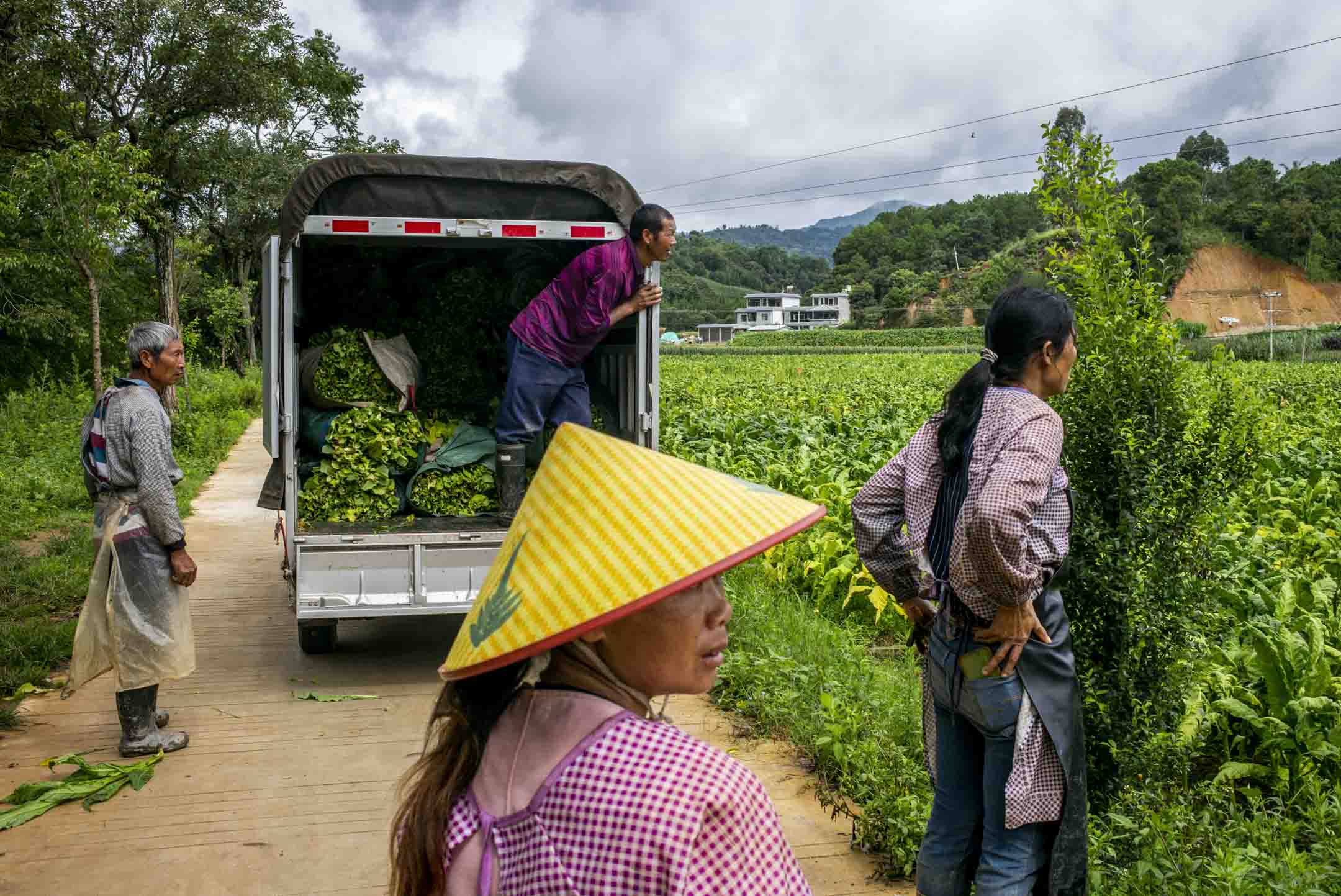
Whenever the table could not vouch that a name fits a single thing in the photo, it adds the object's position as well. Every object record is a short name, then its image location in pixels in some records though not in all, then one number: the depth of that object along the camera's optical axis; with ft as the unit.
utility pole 166.42
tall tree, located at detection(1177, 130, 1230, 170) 432.25
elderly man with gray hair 18.90
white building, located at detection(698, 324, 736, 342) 473.67
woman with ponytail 10.02
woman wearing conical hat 4.96
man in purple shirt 23.88
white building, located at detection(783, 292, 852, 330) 465.88
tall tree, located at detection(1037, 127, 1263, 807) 12.06
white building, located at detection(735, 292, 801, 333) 507.30
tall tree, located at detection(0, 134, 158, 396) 56.49
